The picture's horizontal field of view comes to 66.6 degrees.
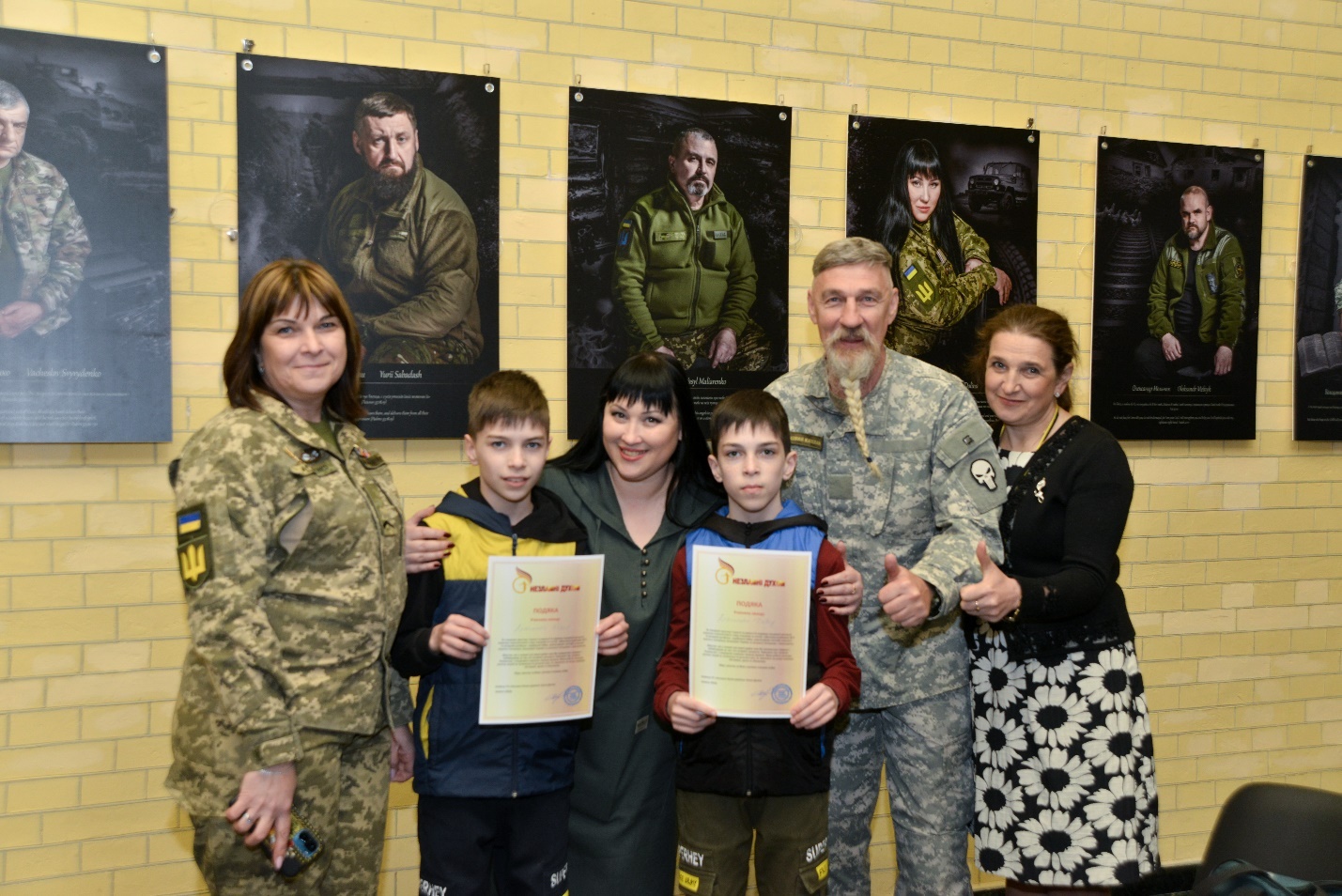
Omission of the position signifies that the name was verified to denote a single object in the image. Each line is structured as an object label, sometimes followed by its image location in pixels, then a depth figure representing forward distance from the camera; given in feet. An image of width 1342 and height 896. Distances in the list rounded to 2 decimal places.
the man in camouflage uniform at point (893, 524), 9.45
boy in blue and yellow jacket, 7.89
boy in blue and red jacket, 8.07
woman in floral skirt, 9.45
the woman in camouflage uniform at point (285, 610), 6.86
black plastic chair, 5.72
